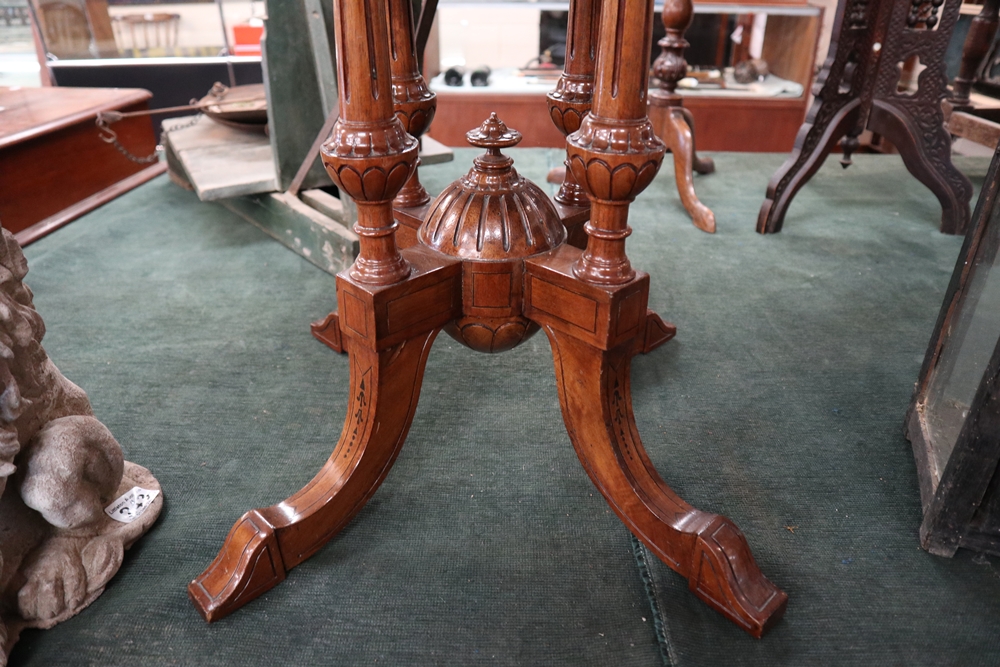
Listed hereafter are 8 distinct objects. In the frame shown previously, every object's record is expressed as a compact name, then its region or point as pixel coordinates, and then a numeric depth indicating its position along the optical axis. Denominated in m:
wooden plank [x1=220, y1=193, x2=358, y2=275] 1.54
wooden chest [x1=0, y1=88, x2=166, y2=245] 1.80
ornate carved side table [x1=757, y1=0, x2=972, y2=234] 1.74
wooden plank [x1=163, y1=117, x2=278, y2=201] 1.67
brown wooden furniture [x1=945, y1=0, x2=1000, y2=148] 2.02
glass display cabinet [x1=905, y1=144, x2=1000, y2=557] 0.82
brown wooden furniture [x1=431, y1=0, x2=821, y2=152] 2.84
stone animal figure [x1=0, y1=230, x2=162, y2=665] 0.75
